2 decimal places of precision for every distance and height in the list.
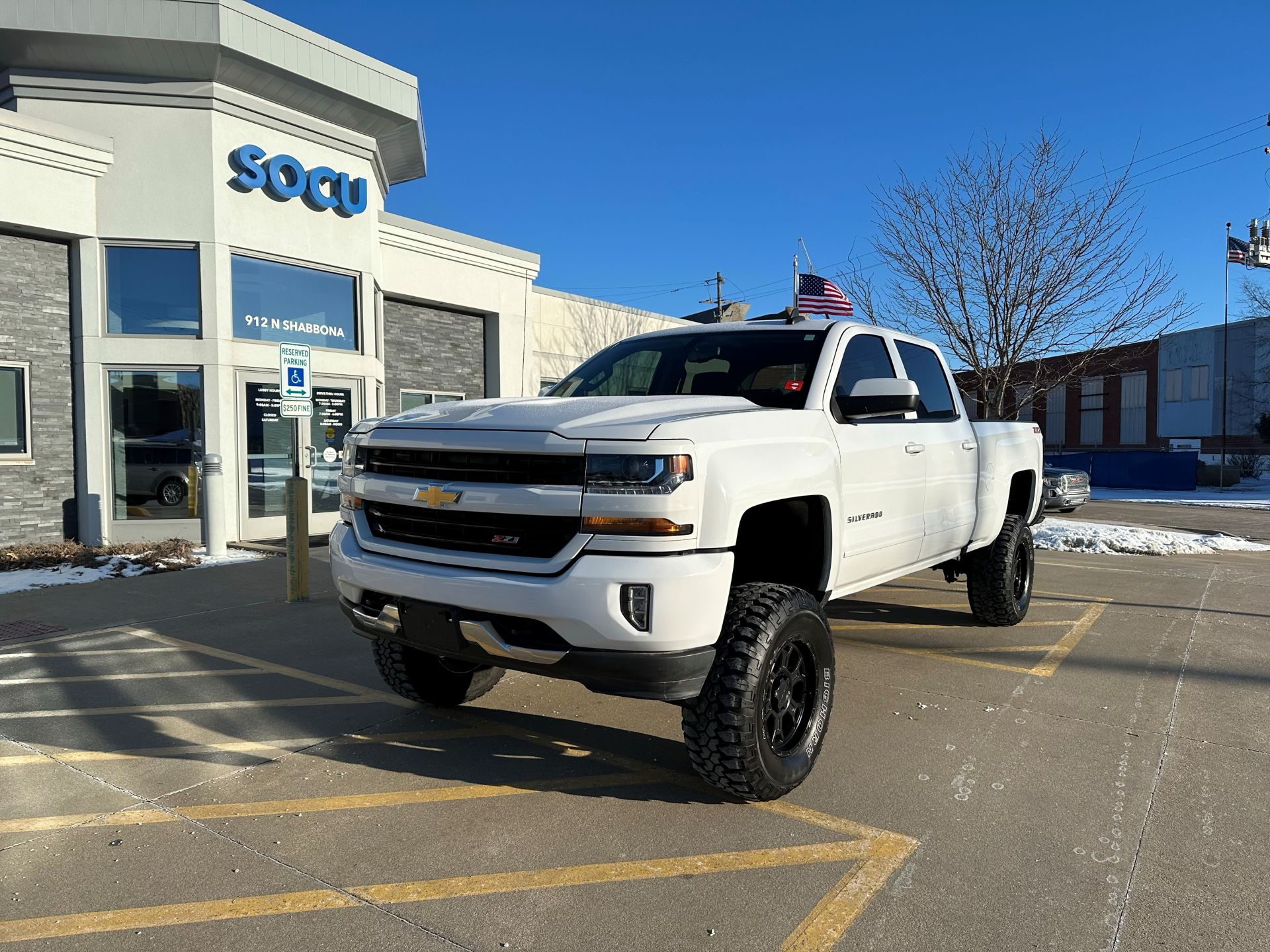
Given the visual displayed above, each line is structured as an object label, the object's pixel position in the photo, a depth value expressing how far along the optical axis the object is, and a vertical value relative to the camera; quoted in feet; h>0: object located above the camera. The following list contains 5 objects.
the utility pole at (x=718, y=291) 119.69 +21.52
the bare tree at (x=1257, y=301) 133.59 +22.58
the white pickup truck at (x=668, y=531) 9.59 -1.17
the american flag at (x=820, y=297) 33.63 +6.03
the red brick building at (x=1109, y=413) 157.89 +6.02
